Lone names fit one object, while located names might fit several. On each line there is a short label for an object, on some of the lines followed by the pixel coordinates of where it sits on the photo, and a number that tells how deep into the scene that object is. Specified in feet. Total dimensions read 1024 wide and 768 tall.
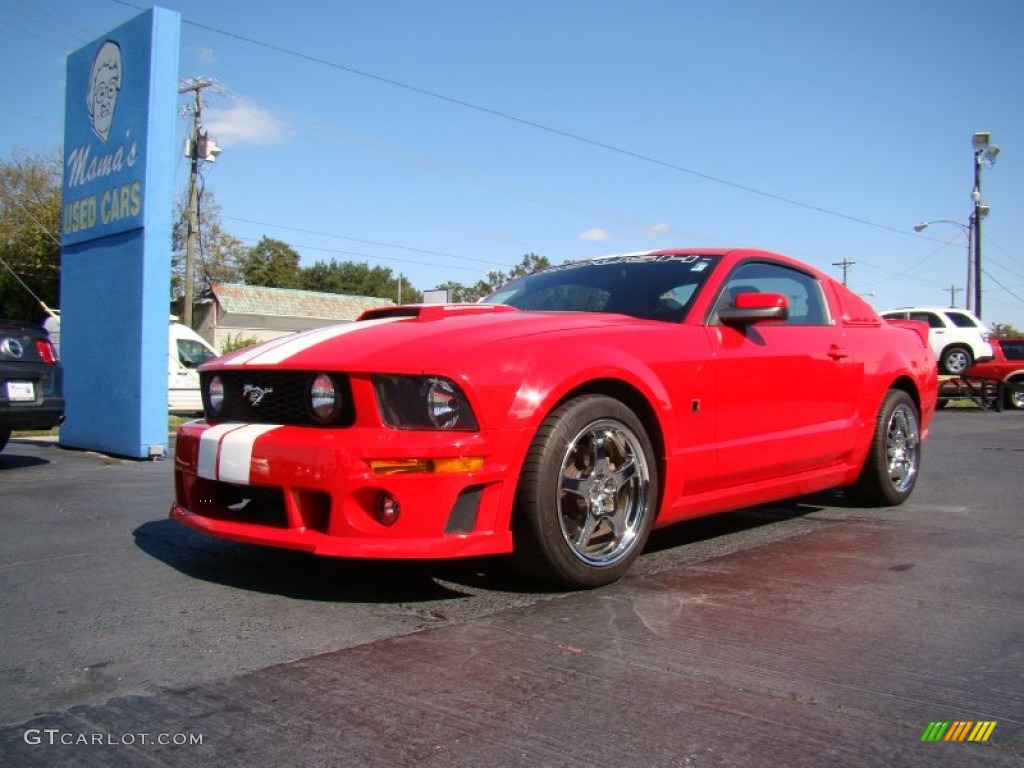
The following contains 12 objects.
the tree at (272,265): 236.63
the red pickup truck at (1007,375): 57.11
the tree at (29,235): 126.21
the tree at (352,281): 258.98
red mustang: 9.56
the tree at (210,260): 153.69
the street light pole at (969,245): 90.98
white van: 46.16
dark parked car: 22.39
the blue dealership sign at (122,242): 25.17
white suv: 67.51
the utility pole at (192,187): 91.17
